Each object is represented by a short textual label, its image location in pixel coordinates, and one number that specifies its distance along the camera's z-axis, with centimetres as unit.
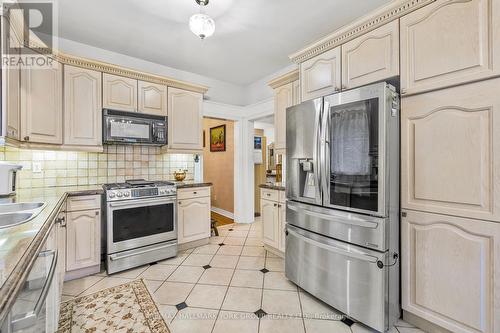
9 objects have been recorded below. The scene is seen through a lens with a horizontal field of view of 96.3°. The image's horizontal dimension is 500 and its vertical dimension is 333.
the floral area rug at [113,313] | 162
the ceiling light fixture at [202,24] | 187
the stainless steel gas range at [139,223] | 238
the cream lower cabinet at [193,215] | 295
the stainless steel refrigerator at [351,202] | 150
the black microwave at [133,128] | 258
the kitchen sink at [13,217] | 128
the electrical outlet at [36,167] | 240
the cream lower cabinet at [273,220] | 271
